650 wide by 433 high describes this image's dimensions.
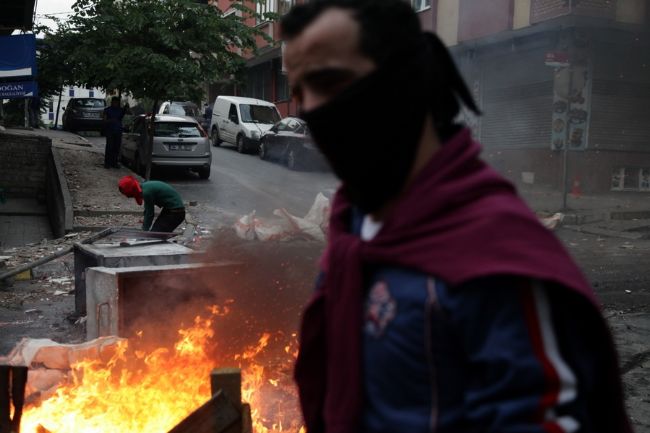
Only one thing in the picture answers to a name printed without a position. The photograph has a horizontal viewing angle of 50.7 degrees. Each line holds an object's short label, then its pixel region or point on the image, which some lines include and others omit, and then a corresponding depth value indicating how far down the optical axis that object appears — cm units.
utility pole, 1195
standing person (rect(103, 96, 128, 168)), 1662
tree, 1395
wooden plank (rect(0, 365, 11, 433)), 276
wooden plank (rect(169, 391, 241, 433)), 247
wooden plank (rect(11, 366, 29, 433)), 275
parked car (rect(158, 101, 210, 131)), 2619
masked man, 105
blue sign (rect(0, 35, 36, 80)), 1438
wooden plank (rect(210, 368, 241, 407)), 253
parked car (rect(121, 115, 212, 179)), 1662
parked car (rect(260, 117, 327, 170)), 1858
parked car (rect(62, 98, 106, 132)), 2803
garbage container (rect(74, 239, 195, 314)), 566
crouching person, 887
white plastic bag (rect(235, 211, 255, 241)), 596
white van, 2231
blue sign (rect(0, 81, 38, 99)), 1440
